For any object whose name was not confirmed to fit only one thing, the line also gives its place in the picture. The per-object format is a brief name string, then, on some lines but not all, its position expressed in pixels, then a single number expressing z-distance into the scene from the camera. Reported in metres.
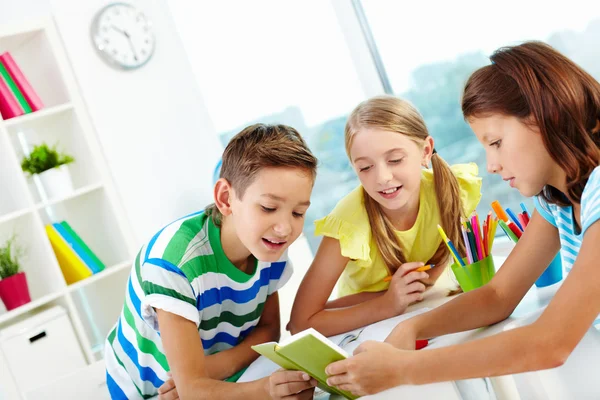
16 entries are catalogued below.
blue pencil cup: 1.24
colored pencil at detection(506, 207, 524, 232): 1.32
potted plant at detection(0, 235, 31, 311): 2.64
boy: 1.21
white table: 0.86
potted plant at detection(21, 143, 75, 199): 2.79
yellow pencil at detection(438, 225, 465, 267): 1.26
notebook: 1.06
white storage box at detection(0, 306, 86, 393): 2.54
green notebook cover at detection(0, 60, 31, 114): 2.73
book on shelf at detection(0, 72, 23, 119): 2.73
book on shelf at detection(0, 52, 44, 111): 2.73
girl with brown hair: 0.85
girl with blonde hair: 1.44
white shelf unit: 2.72
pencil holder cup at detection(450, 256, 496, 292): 1.27
